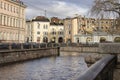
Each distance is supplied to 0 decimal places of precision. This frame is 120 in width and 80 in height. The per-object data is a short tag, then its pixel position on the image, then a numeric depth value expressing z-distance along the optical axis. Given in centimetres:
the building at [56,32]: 6529
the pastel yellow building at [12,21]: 4109
